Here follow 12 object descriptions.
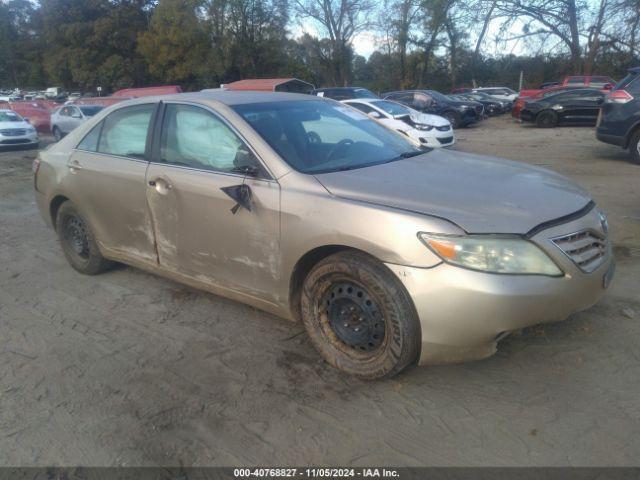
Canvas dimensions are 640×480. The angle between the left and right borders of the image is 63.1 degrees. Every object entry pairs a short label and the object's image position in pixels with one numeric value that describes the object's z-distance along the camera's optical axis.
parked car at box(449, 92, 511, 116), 25.72
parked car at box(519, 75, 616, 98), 24.55
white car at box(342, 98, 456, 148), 12.99
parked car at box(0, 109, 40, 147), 16.42
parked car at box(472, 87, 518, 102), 30.12
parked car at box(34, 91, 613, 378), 2.59
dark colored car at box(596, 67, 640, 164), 9.30
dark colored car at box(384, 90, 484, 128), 20.75
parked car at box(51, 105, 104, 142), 18.52
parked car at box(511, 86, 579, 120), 19.23
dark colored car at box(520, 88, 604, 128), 17.55
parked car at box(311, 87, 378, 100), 19.73
